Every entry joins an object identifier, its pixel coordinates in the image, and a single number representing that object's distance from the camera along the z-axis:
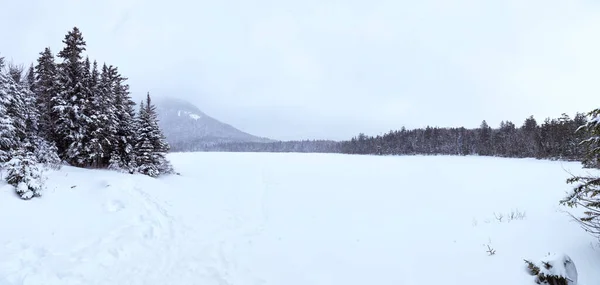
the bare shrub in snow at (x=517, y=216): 9.67
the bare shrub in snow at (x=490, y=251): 7.16
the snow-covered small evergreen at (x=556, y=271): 5.45
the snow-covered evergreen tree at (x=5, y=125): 11.66
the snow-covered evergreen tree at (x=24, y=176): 8.08
